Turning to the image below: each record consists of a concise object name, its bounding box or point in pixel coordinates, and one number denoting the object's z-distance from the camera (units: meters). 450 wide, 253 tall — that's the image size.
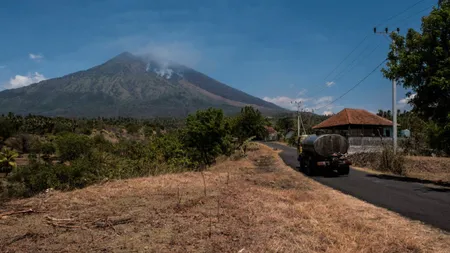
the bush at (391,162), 22.47
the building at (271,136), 107.69
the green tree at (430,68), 17.67
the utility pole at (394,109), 27.45
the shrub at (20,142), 56.74
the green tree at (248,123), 50.09
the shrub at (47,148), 53.78
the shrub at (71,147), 44.03
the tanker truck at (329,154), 20.52
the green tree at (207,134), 30.55
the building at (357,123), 44.66
